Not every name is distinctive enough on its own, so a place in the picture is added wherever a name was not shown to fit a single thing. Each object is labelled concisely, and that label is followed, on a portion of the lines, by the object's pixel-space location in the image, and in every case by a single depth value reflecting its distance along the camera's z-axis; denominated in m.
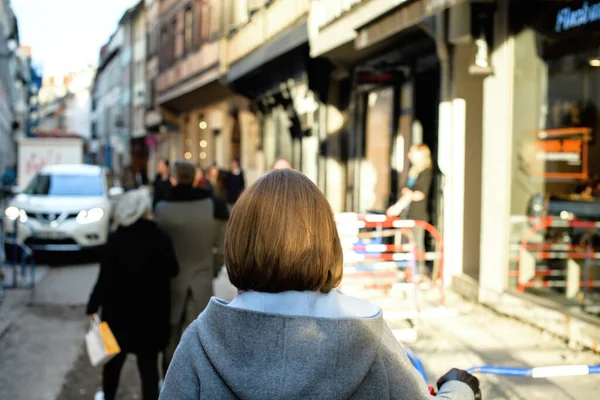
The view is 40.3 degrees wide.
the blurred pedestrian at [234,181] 21.06
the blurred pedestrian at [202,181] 15.46
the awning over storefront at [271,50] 17.45
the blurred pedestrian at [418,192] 10.67
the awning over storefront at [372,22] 10.21
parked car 14.88
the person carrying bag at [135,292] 5.46
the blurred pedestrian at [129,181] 22.96
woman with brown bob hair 1.86
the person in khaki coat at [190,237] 6.23
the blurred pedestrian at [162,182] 11.99
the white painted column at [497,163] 9.32
